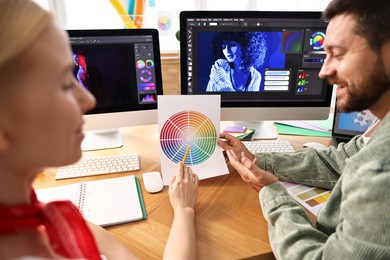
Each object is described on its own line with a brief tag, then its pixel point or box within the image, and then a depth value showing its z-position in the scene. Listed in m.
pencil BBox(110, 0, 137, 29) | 1.66
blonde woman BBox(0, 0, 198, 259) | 0.36
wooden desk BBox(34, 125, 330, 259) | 0.77
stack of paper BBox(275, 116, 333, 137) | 1.47
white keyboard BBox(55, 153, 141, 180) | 1.08
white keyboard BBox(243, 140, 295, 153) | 1.27
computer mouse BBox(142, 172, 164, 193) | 1.00
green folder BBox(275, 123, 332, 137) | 1.45
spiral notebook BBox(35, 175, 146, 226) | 0.86
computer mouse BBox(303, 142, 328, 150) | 1.27
